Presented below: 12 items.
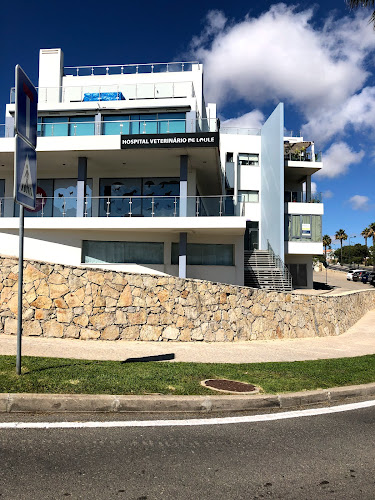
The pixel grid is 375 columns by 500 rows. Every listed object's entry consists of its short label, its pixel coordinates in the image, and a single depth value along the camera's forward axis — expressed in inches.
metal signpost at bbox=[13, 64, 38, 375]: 235.1
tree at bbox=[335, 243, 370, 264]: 4158.5
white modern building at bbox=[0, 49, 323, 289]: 775.7
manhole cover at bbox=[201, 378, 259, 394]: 244.1
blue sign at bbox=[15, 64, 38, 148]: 236.1
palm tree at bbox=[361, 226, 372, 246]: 4065.2
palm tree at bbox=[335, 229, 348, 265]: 4384.8
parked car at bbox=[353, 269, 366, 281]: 2073.7
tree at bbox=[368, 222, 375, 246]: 3651.1
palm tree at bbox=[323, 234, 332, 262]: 4261.3
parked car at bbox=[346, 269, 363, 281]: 2106.3
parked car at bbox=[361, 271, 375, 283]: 1993.1
